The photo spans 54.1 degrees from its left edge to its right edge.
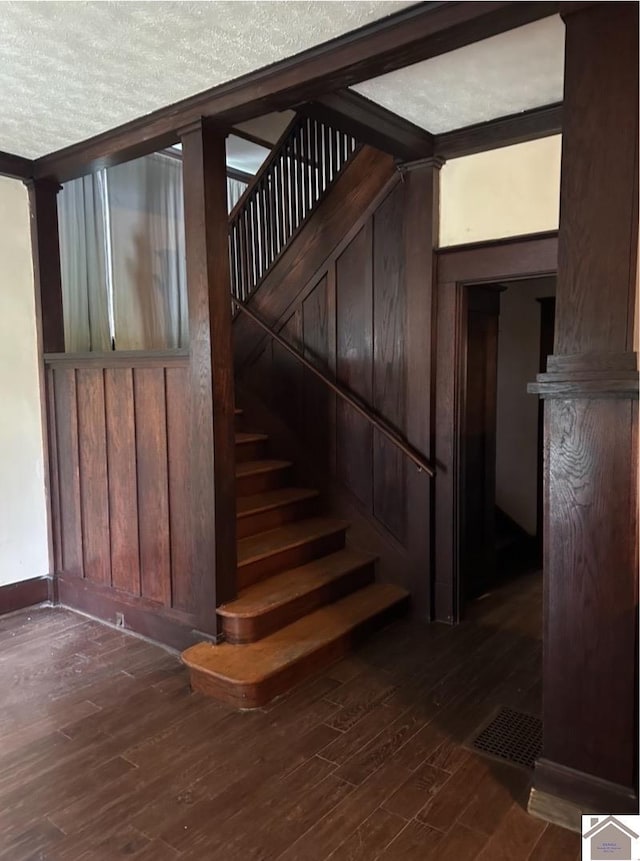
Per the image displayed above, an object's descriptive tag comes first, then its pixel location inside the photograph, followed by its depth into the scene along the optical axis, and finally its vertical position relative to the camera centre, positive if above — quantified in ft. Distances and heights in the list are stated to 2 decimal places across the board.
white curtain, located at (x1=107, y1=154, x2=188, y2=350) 14.92 +3.05
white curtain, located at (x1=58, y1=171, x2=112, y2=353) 13.91 +2.56
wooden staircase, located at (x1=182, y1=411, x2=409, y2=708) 9.36 -3.89
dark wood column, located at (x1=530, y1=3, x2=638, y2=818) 6.13 -0.65
